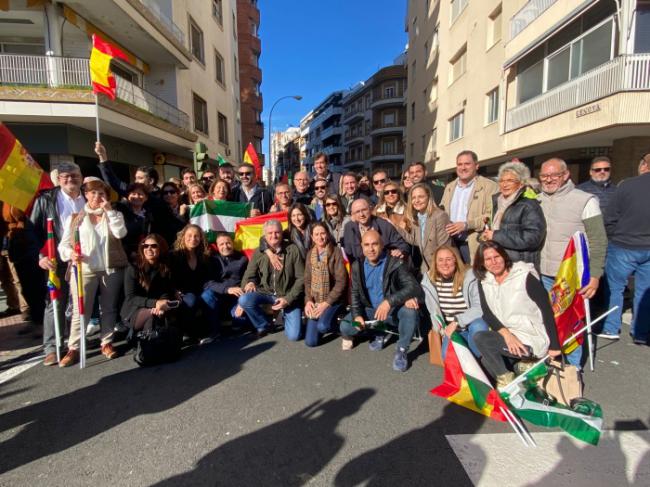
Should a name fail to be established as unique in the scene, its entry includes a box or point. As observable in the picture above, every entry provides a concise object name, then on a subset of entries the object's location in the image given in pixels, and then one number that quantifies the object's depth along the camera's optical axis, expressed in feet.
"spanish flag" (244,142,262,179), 33.55
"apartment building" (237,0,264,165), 115.24
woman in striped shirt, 11.23
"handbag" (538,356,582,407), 9.34
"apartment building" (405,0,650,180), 29.37
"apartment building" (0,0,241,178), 32.07
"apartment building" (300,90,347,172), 211.00
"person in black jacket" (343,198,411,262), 14.30
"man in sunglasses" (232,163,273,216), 19.67
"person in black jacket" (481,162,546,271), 12.07
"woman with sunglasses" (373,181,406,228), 16.37
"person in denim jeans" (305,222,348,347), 13.98
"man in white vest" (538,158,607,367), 11.62
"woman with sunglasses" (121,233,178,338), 12.94
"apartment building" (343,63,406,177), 148.25
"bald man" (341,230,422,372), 12.54
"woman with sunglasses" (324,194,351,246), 16.07
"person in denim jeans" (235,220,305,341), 14.71
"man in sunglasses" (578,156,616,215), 16.26
